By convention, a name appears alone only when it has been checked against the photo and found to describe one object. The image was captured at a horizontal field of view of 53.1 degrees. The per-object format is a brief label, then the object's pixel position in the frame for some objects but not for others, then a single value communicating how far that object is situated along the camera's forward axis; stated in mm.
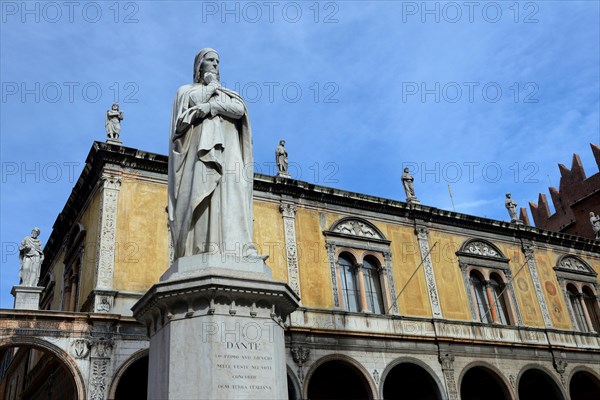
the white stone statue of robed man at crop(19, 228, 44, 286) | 15281
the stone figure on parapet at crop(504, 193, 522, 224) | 24781
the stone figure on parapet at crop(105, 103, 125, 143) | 16825
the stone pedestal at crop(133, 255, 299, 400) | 4484
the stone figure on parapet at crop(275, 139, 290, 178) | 19375
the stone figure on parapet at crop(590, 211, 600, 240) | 28159
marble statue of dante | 5316
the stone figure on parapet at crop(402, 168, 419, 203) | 21906
